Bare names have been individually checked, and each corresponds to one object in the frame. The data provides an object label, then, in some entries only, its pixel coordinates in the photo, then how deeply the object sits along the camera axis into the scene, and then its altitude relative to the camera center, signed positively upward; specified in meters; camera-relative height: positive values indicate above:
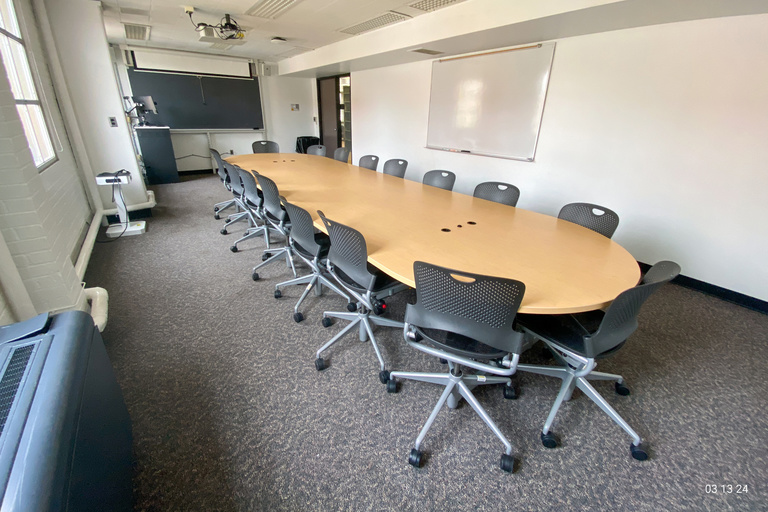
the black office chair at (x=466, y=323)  1.35 -0.82
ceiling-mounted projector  4.84 +1.25
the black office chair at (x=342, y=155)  5.37 -0.46
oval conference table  1.57 -0.65
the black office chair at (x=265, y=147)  6.38 -0.44
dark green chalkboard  7.09 +0.47
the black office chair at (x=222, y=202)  4.37 -1.18
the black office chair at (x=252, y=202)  3.37 -0.79
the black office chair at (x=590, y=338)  1.42 -0.93
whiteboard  3.92 +0.34
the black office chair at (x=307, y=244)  2.28 -0.85
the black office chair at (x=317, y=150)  6.15 -0.45
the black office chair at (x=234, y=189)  3.79 -0.74
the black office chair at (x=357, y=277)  1.88 -0.86
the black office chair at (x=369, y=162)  4.80 -0.50
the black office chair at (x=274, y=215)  2.91 -0.81
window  2.84 +0.27
